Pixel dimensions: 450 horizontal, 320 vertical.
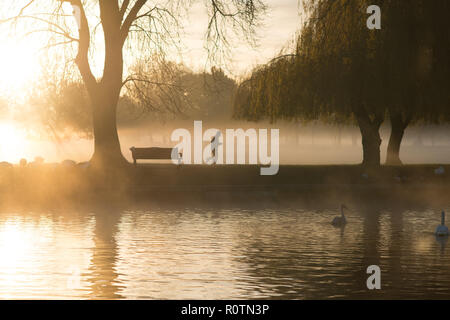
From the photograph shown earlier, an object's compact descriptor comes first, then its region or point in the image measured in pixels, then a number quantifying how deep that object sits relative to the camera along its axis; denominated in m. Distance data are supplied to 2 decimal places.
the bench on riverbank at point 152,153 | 35.16
